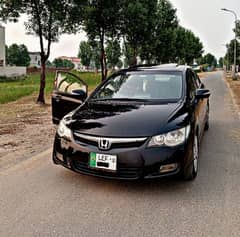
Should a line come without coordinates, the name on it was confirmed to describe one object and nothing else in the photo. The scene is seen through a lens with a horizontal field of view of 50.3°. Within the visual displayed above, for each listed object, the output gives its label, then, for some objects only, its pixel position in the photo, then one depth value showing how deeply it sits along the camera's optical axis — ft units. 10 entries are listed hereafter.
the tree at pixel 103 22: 44.17
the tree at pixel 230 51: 103.53
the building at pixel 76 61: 355.44
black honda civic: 9.33
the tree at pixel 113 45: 51.42
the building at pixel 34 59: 303.48
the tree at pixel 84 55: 214.40
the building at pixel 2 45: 127.65
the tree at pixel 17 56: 221.22
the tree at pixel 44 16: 29.01
